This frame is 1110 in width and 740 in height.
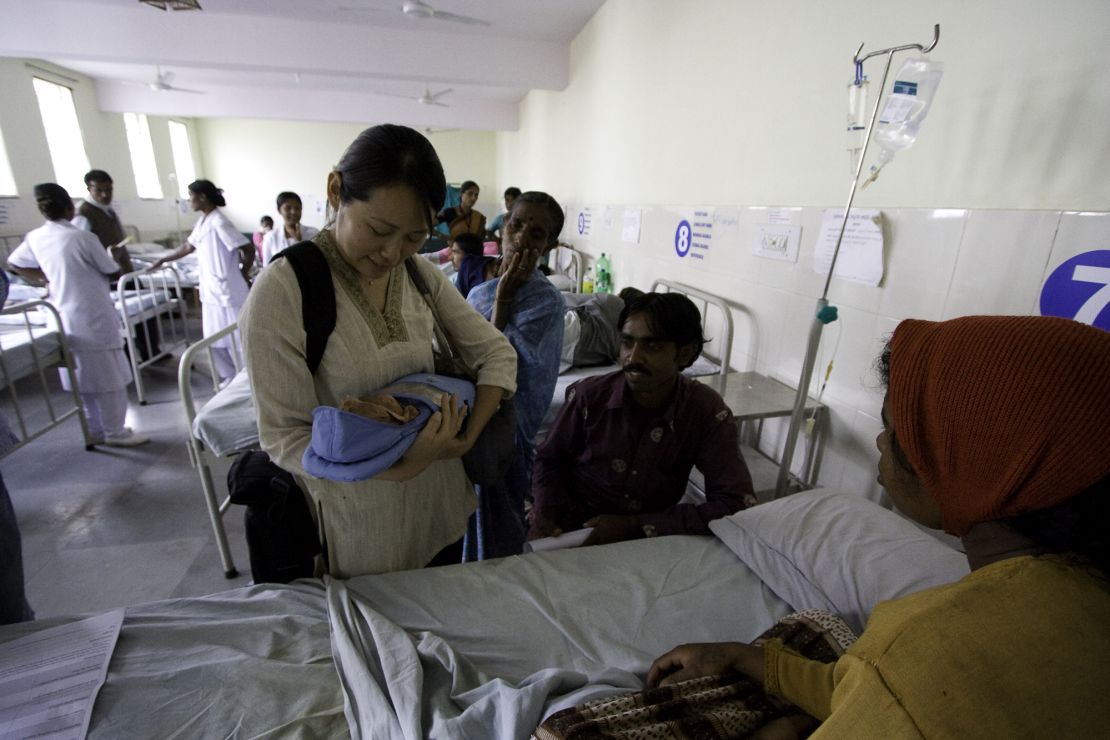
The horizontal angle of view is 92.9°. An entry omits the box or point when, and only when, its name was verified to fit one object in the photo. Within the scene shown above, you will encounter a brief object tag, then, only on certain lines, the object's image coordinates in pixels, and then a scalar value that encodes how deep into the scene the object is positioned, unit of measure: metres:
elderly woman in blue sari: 1.76
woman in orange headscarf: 0.57
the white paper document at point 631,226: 4.04
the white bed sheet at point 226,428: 2.11
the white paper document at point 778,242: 2.37
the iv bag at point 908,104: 1.58
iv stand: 1.58
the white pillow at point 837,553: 1.30
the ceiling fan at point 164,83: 6.64
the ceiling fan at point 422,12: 3.67
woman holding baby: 1.01
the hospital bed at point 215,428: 2.11
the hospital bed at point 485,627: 0.98
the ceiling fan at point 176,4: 3.76
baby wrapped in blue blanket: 0.95
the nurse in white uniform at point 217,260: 4.04
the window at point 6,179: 5.93
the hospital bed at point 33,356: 3.04
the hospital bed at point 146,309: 4.43
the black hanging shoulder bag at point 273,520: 1.27
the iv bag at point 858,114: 1.73
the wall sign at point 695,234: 3.07
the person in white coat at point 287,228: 4.95
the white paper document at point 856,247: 1.94
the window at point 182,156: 10.09
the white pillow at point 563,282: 4.95
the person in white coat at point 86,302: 3.32
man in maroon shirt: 1.71
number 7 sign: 1.30
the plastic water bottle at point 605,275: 4.66
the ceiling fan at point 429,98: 6.91
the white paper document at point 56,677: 0.92
